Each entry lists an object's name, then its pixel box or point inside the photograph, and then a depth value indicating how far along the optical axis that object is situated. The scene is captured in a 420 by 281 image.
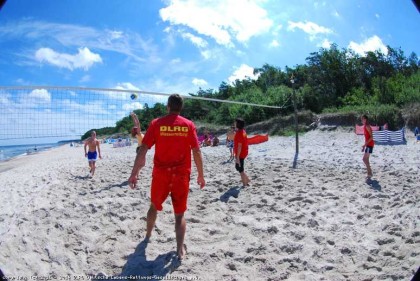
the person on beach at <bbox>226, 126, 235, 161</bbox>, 10.15
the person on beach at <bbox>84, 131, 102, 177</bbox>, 8.55
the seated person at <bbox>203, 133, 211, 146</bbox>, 18.61
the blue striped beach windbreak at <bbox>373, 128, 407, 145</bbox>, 13.74
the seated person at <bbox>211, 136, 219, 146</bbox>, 18.12
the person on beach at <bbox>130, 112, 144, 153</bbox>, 6.68
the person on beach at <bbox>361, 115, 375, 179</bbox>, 6.71
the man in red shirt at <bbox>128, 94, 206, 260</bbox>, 3.11
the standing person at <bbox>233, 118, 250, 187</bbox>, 6.20
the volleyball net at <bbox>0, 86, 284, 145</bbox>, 17.95
